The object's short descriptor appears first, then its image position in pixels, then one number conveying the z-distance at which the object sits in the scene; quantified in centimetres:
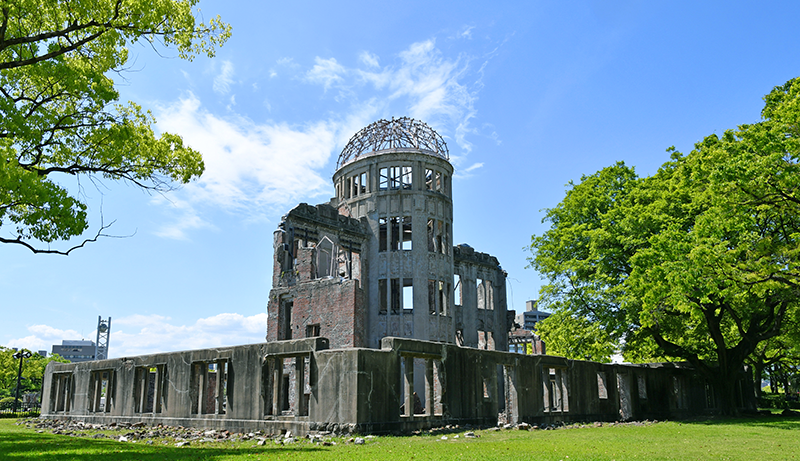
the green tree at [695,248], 1822
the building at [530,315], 14250
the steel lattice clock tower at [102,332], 8452
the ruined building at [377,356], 1780
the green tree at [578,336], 2758
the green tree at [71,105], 1434
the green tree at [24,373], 6025
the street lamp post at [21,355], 3394
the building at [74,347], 16602
